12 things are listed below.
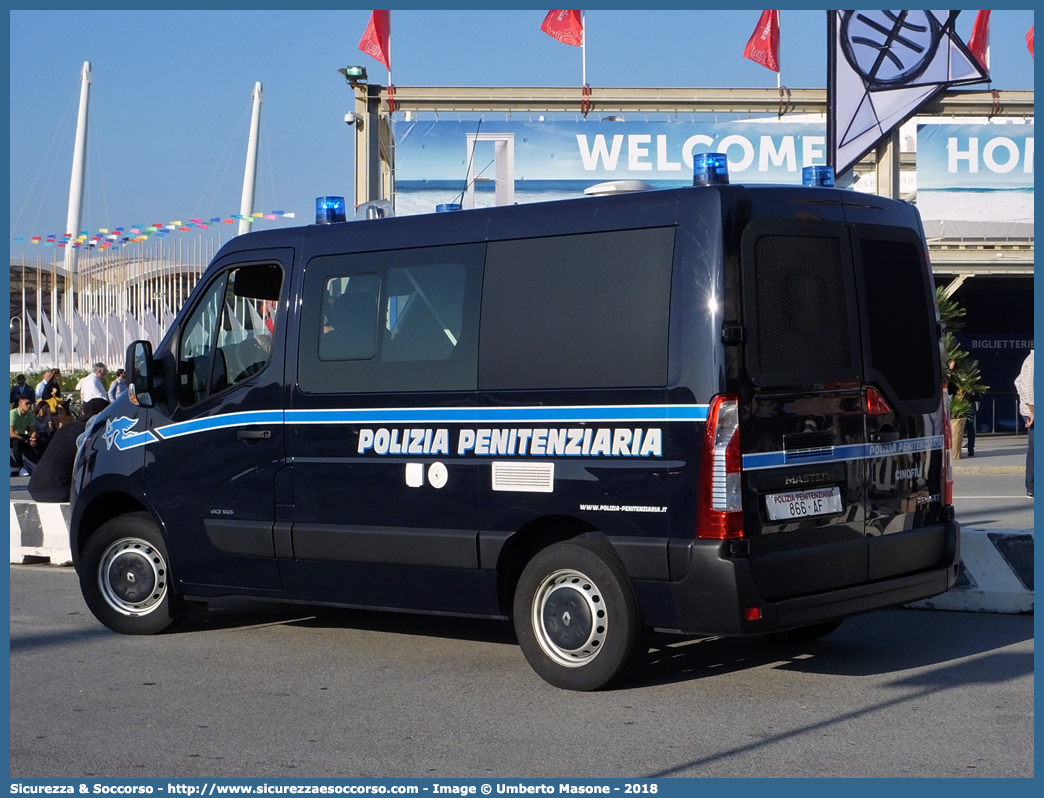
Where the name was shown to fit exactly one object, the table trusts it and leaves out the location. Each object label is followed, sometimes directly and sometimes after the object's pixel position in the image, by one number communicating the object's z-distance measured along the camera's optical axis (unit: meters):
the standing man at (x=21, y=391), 23.15
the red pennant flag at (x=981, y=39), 29.31
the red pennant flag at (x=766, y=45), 32.19
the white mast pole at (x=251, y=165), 61.56
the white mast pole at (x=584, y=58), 30.90
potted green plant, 21.33
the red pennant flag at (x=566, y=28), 31.56
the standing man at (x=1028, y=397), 14.52
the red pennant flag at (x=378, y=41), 28.84
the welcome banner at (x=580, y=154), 28.25
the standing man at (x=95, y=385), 21.23
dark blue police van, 5.88
